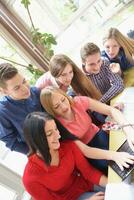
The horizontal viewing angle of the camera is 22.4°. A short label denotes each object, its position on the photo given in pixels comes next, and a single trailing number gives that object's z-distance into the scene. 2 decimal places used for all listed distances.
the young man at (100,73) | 2.06
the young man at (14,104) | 1.79
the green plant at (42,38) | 3.09
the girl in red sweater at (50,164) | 1.57
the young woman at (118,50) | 2.21
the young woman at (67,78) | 1.96
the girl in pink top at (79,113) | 1.79
